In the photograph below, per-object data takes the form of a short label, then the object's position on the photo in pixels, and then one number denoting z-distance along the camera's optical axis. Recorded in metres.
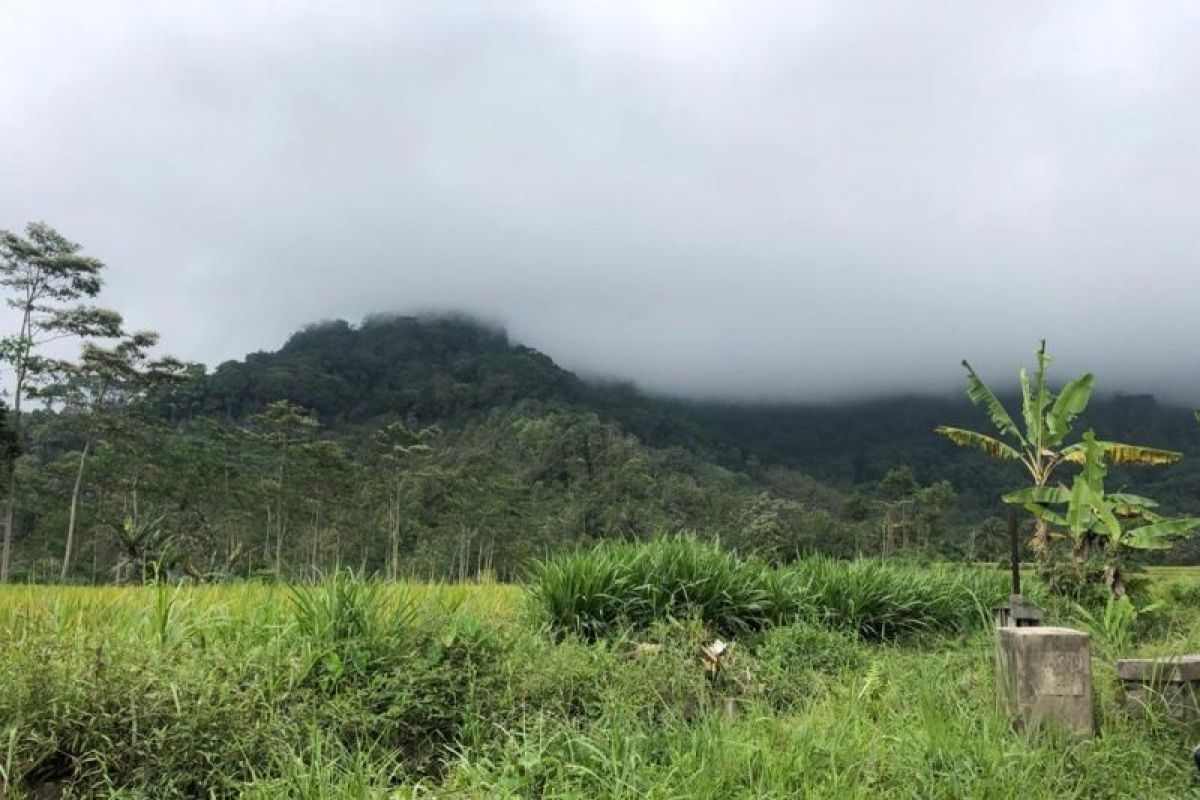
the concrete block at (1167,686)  4.32
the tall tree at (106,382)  29.11
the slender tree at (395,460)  42.96
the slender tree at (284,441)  38.56
